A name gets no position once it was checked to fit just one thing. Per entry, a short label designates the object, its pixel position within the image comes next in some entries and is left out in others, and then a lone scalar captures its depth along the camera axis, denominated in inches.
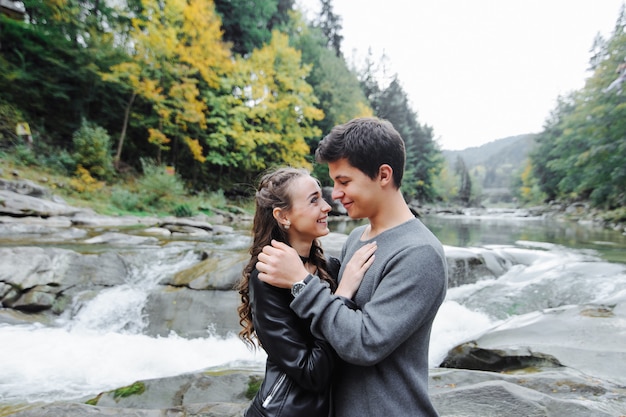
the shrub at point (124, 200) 482.3
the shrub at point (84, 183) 478.6
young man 39.9
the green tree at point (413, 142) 1343.5
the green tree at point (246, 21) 802.8
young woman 45.2
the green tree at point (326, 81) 930.1
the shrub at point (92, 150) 514.0
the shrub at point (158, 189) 515.2
